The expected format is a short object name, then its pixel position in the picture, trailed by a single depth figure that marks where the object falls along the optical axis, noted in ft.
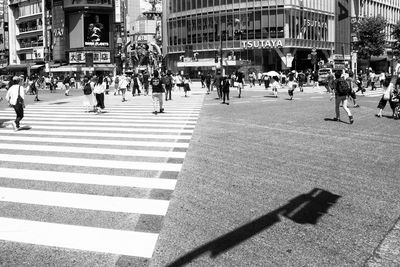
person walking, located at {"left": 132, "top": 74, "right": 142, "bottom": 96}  110.52
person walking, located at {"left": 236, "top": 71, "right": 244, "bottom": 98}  94.83
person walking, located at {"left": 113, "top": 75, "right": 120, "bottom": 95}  116.06
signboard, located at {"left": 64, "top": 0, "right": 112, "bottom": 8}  261.24
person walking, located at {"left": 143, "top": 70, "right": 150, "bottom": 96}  116.06
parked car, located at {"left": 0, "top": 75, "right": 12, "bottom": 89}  166.91
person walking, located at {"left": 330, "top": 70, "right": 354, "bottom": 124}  46.80
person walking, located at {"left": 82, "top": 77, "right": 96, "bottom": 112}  62.39
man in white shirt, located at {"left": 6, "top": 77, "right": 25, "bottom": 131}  43.75
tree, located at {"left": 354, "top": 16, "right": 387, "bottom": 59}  187.42
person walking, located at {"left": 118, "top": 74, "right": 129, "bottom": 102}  90.73
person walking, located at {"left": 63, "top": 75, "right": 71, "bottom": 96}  120.57
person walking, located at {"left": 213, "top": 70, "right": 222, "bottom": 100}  87.20
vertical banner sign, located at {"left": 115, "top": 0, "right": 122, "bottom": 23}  268.82
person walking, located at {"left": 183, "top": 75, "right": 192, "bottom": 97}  100.84
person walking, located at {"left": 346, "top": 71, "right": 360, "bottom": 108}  63.71
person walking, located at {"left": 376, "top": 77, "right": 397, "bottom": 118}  52.03
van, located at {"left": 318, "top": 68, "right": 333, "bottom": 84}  148.62
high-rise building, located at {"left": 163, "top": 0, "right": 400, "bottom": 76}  203.62
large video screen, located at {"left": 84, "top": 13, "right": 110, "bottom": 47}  264.11
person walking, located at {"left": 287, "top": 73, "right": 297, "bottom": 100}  84.69
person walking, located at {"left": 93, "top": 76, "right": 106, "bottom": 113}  63.52
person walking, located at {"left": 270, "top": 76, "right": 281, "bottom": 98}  95.50
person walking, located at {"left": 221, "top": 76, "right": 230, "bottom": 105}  77.87
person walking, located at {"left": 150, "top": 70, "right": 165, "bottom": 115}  56.95
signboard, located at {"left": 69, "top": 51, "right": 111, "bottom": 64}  262.26
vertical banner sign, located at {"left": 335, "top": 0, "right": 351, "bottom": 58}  238.27
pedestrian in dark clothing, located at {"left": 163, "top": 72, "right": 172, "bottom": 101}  85.97
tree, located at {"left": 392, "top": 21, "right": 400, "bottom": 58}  166.93
